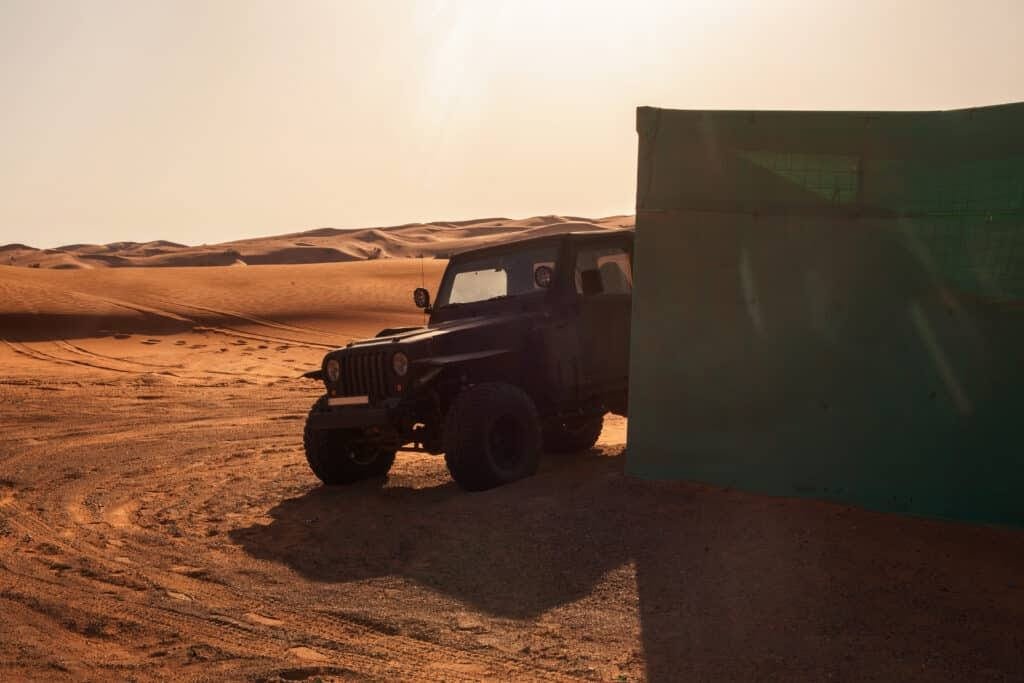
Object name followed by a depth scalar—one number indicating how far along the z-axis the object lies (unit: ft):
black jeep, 24.44
